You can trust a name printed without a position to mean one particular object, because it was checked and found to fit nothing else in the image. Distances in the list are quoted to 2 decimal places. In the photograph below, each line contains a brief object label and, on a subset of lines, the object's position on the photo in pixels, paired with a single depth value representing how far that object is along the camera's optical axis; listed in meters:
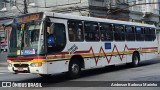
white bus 14.08
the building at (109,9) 33.81
